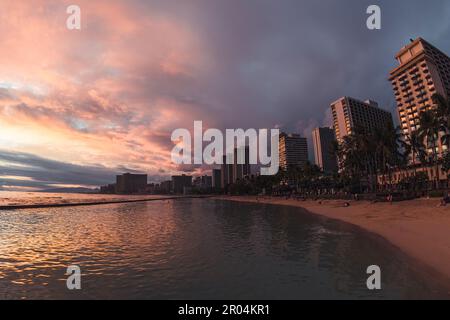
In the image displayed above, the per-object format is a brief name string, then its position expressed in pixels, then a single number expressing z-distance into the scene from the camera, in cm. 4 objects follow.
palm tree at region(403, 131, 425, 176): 7740
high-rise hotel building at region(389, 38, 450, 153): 15025
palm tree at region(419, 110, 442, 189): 5891
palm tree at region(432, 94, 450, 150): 5498
